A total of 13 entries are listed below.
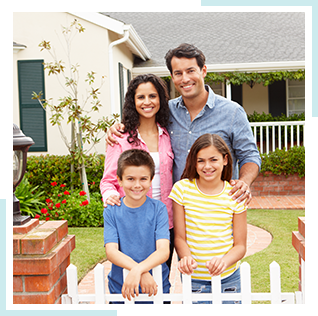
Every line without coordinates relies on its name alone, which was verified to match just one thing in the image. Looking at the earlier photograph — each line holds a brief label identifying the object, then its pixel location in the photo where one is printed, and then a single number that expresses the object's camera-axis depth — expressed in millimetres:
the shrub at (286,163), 8125
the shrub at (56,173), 6789
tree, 6265
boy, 1969
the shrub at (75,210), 5984
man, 2275
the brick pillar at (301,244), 2024
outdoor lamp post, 1946
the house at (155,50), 7414
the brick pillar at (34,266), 1803
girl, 2025
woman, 2264
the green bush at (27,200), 5941
